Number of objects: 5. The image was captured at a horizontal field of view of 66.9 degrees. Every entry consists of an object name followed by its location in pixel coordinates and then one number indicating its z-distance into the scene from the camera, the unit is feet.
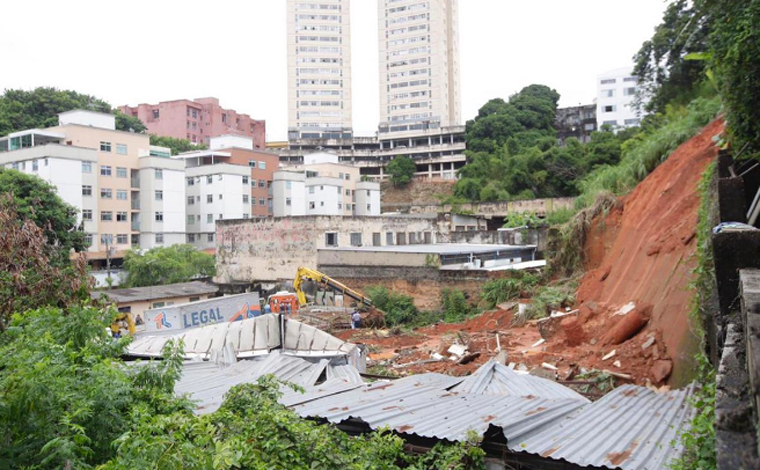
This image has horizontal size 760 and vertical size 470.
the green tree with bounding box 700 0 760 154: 23.53
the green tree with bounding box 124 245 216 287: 110.22
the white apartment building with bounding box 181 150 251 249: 152.97
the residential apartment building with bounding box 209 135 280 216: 164.76
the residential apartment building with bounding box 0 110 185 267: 118.73
